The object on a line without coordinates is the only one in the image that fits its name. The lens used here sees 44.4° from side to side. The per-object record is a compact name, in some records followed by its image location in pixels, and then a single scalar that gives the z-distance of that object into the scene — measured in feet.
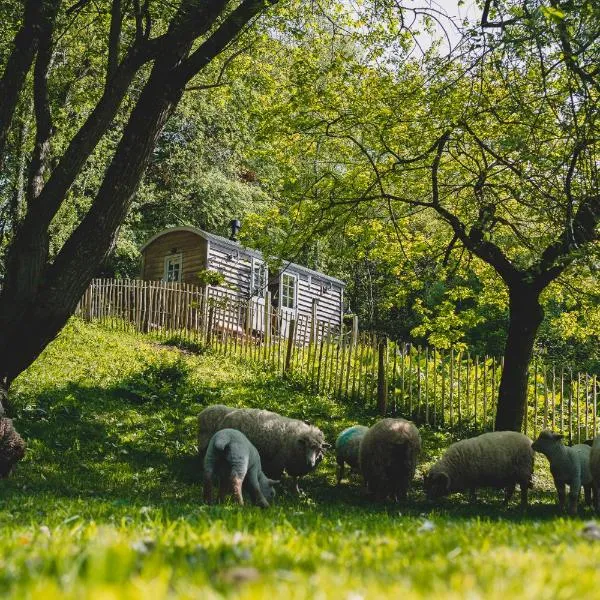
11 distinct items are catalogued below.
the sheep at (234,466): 25.84
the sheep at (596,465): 28.12
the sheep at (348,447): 37.50
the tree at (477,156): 36.04
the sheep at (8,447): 32.58
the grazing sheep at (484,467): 33.22
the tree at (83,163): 32.42
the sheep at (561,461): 30.86
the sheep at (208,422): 36.09
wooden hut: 104.88
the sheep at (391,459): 33.78
